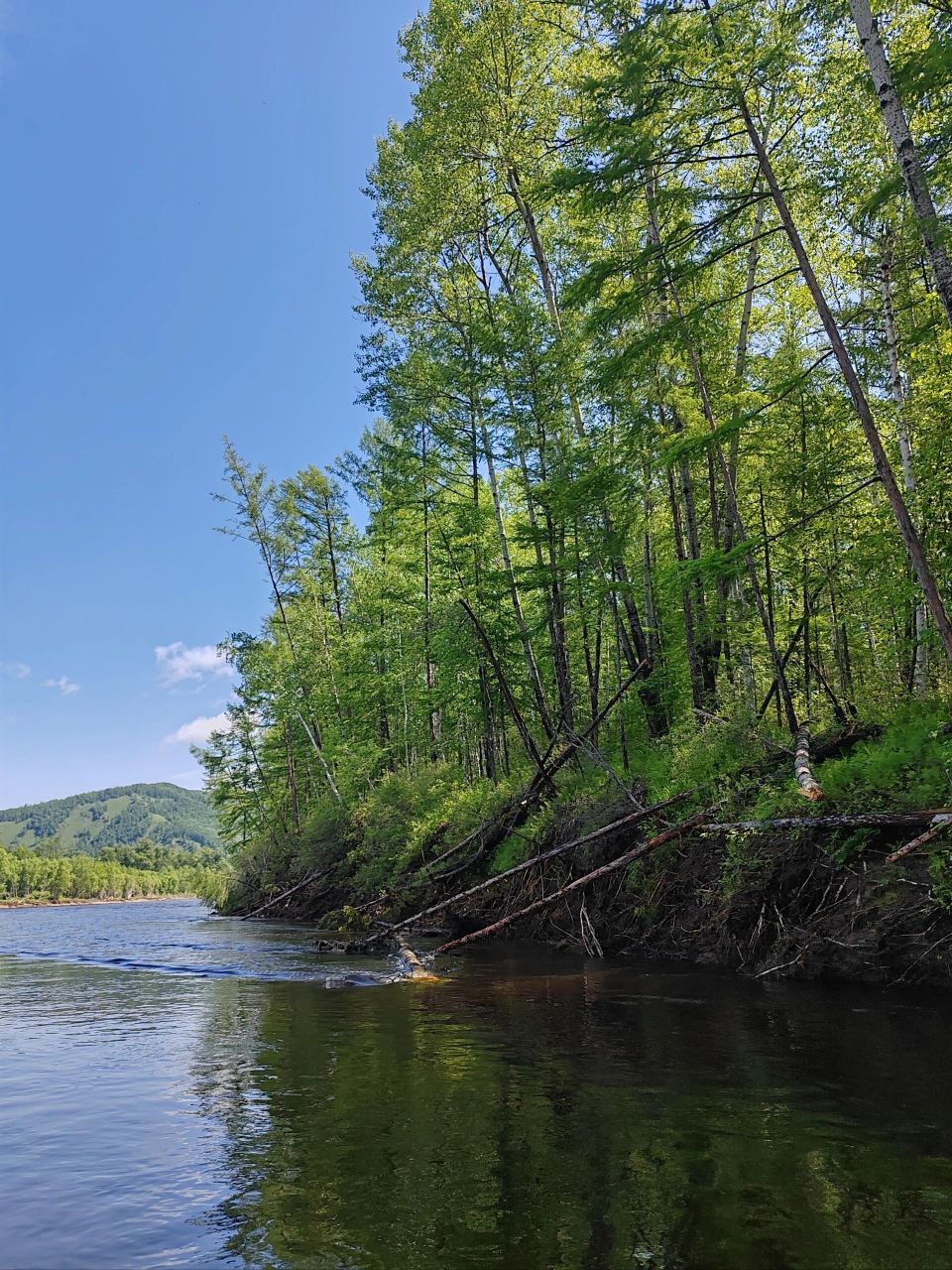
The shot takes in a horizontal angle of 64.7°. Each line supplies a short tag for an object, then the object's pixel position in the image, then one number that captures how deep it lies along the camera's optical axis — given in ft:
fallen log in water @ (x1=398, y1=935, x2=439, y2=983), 33.81
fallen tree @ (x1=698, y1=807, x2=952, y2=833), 24.18
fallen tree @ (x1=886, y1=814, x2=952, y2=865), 22.07
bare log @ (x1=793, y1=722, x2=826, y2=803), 27.84
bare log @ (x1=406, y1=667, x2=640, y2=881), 47.44
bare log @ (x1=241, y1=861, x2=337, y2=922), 86.94
